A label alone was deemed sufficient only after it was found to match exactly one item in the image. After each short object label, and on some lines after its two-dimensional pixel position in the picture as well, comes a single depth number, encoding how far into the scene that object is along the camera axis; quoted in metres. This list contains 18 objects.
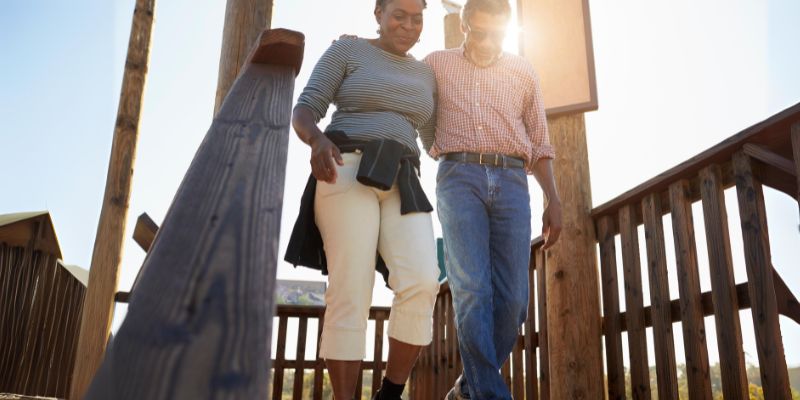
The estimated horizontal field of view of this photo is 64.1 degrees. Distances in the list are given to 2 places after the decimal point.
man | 2.23
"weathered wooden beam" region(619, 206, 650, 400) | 2.73
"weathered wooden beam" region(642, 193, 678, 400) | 2.52
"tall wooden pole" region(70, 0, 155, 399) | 4.32
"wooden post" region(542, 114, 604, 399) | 3.11
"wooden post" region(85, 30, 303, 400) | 0.51
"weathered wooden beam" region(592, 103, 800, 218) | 2.03
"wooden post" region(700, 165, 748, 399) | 2.14
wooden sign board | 3.79
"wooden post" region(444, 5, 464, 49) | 5.05
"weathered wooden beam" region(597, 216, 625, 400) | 2.99
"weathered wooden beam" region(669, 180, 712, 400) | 2.34
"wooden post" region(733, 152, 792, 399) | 1.95
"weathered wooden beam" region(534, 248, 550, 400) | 3.32
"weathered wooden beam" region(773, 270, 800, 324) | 2.03
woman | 1.95
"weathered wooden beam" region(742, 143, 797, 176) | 2.02
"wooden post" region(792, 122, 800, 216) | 1.95
